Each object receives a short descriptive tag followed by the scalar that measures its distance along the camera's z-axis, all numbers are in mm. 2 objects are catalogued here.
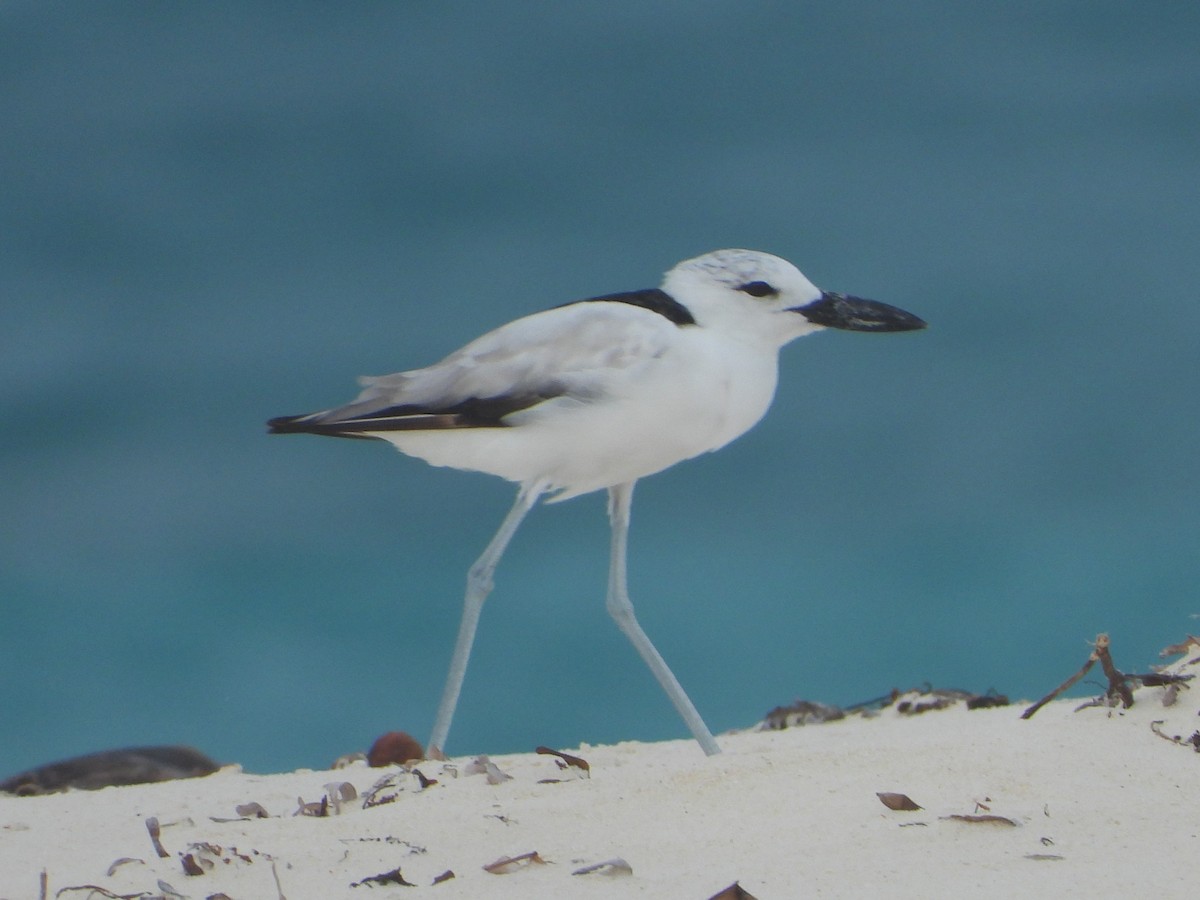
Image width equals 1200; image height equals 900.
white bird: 13102
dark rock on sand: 15969
